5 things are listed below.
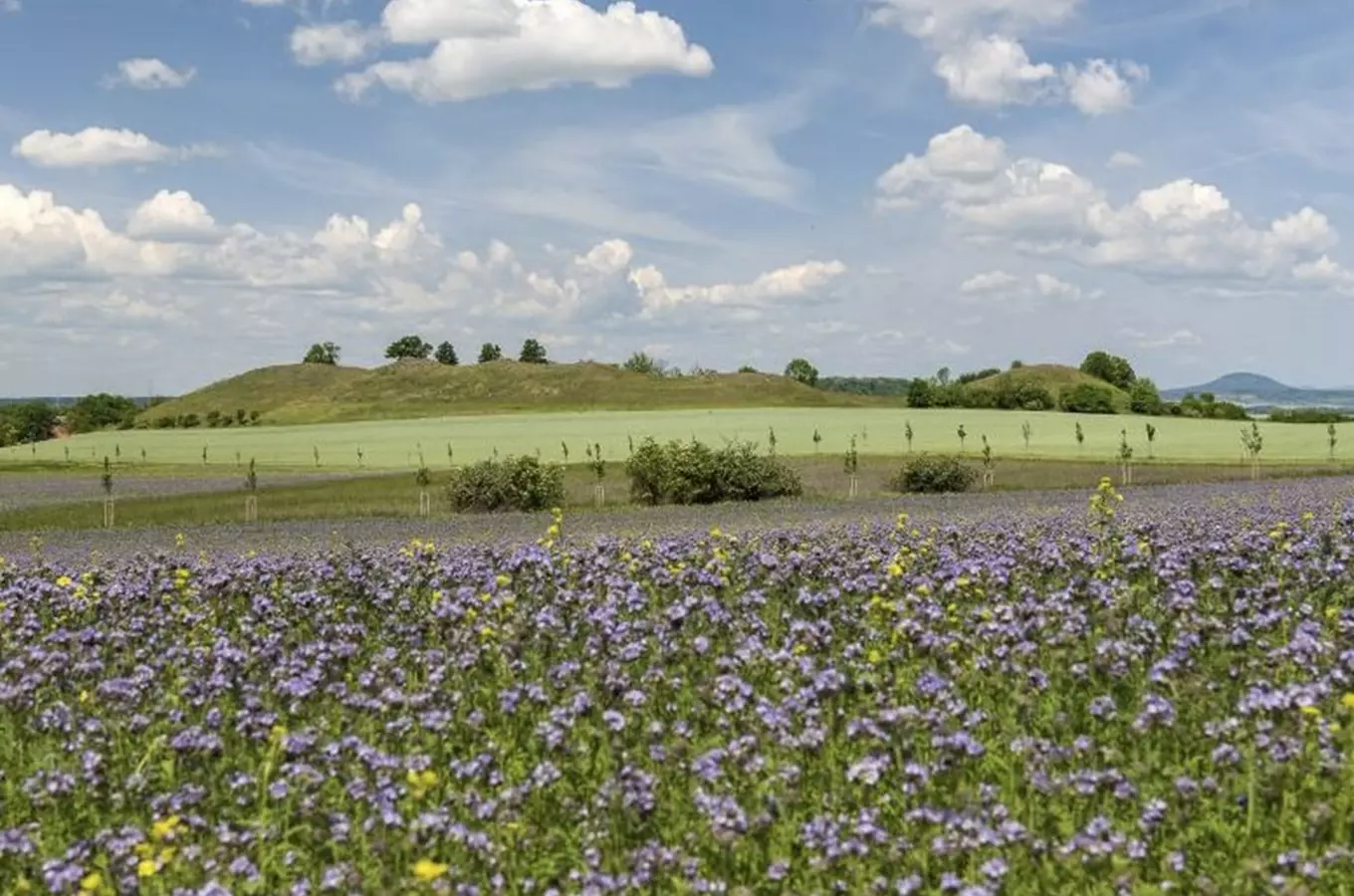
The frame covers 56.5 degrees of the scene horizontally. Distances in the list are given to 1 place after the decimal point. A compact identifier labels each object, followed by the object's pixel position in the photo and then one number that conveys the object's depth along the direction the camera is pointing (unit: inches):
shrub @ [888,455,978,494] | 1978.3
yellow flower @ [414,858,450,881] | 200.2
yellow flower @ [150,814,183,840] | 239.8
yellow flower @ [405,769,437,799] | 248.5
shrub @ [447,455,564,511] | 1818.4
